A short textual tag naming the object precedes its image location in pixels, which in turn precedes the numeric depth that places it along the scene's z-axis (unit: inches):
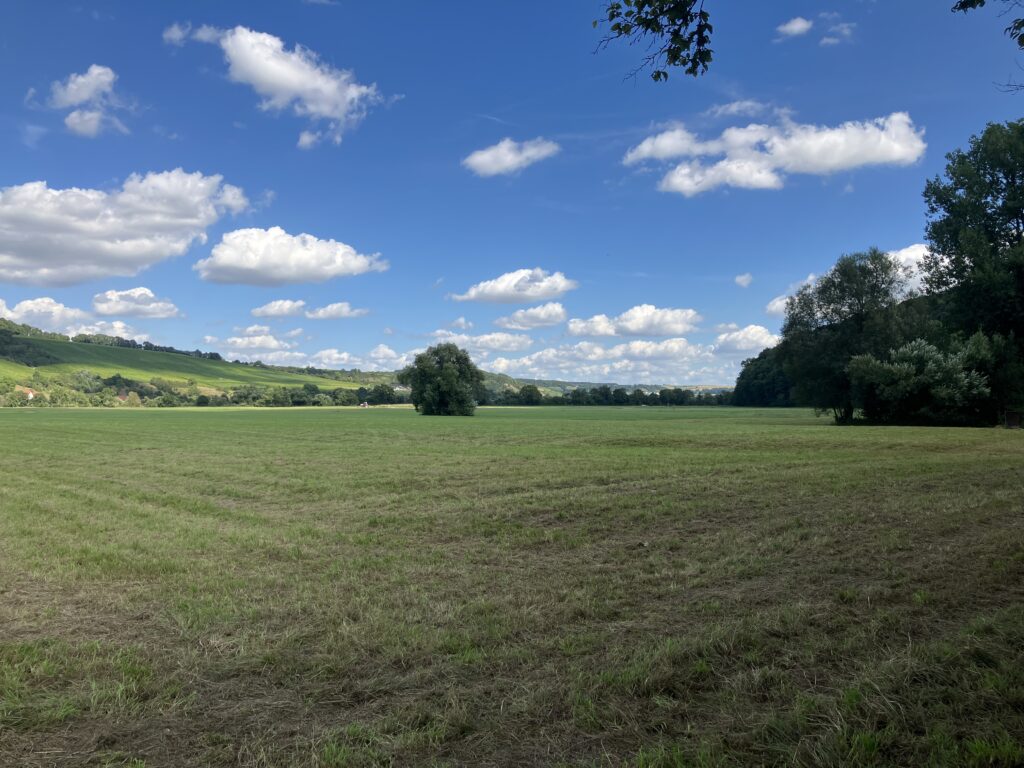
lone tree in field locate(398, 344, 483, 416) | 3816.4
